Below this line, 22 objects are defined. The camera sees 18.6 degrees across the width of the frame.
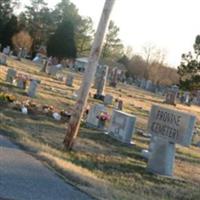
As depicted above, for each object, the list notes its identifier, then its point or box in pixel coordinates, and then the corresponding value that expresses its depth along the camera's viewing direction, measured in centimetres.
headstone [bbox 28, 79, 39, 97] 2323
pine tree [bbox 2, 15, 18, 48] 8044
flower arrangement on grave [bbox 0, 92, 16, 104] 1823
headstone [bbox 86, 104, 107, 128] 1920
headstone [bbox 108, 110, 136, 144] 1709
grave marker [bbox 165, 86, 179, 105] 4975
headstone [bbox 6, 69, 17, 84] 2670
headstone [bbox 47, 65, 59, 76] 4506
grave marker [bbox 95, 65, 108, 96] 3291
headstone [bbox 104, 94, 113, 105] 3059
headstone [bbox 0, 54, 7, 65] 4032
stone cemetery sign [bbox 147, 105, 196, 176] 1312
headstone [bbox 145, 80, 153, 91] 8862
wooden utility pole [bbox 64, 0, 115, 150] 1285
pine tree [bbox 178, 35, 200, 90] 5947
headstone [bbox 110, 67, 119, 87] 5608
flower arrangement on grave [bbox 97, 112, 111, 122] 1911
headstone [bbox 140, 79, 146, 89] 9004
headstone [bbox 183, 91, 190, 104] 6586
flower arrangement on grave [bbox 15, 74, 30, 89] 2528
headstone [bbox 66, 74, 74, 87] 3787
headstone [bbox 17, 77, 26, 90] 2525
